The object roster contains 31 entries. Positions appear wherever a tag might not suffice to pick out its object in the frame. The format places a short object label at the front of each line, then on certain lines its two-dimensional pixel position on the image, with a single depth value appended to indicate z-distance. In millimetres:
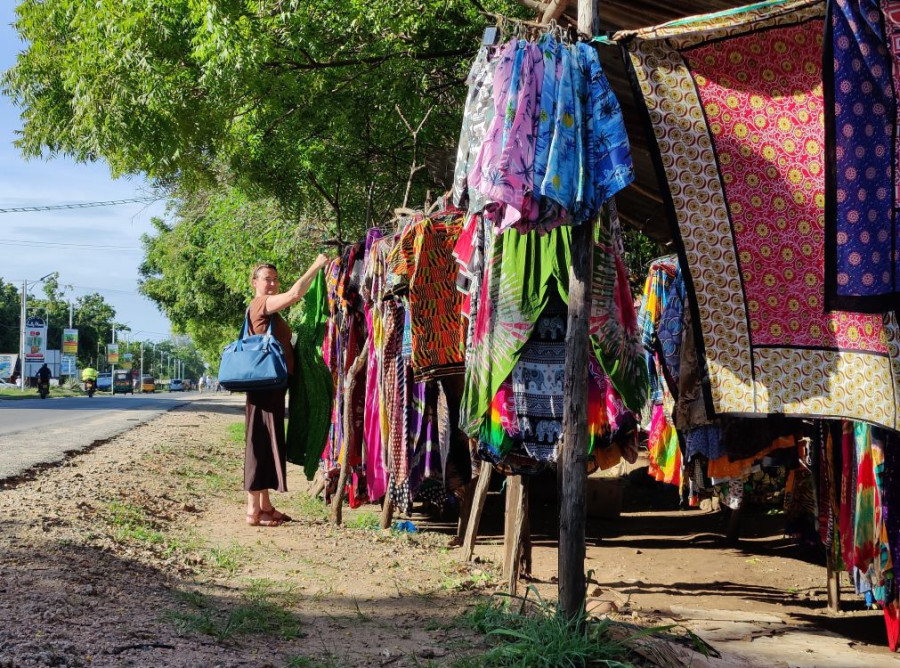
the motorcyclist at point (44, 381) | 33262
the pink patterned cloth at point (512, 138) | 3117
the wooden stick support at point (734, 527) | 6702
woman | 6828
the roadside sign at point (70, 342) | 68812
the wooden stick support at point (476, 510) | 5389
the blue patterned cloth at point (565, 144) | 3123
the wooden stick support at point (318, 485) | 8719
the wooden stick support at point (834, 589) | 4684
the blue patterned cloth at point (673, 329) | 4688
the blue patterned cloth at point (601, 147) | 3166
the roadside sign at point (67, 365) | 70688
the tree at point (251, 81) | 7742
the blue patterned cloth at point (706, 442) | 4438
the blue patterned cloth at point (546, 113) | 3172
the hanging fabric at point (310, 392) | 7188
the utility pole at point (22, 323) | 43916
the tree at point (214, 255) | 14305
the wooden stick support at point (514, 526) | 4520
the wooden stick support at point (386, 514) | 6734
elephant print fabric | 3836
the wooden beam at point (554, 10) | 4094
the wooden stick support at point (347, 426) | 6836
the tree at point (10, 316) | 65938
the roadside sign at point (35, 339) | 57812
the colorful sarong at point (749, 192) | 3209
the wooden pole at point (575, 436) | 3404
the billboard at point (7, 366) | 59966
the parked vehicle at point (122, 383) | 65625
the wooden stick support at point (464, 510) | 6117
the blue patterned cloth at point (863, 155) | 3012
